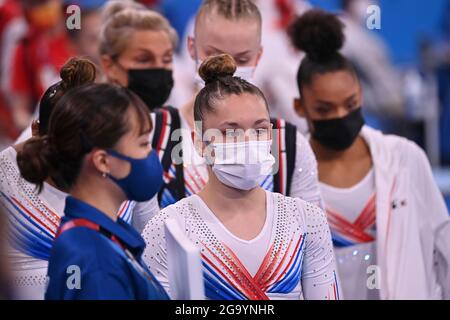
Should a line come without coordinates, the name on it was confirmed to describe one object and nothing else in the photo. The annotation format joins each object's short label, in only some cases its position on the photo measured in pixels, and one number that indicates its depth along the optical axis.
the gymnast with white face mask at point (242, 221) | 6.02
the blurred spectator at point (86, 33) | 13.48
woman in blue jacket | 5.18
